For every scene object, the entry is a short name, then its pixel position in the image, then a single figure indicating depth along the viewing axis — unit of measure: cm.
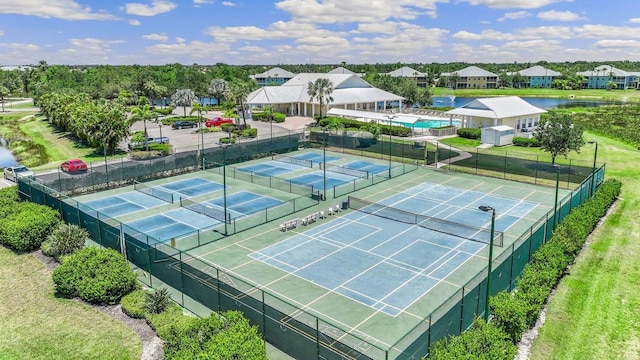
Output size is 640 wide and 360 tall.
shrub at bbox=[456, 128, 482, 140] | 5806
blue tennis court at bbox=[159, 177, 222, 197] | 3681
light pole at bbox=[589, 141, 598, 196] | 3294
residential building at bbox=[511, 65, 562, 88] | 16838
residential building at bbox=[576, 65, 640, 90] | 16362
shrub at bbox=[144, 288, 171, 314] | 1847
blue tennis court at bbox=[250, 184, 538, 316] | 2077
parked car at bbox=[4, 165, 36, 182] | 3921
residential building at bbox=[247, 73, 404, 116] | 7944
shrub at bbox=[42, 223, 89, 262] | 2406
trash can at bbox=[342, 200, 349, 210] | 3238
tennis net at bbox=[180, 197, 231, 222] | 3059
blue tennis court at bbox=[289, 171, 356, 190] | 3938
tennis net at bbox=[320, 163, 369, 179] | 4241
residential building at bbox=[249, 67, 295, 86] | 14988
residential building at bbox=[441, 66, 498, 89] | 16188
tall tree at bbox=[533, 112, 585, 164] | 4078
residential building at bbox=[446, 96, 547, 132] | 6028
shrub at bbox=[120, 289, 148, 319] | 1847
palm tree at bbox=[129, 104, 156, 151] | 4984
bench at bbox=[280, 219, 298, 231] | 2811
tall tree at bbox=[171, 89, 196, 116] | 8038
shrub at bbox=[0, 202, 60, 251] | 2492
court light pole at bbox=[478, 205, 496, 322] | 1430
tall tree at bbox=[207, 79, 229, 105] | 9724
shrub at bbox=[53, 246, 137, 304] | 1943
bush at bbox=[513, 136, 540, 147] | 5419
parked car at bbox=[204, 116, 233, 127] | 6812
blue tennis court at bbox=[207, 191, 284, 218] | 3212
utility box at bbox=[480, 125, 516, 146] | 5528
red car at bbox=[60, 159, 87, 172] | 4094
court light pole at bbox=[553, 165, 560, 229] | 2455
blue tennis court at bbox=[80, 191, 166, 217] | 3212
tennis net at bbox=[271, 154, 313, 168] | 4734
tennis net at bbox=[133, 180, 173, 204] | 3509
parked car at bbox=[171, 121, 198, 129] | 6888
